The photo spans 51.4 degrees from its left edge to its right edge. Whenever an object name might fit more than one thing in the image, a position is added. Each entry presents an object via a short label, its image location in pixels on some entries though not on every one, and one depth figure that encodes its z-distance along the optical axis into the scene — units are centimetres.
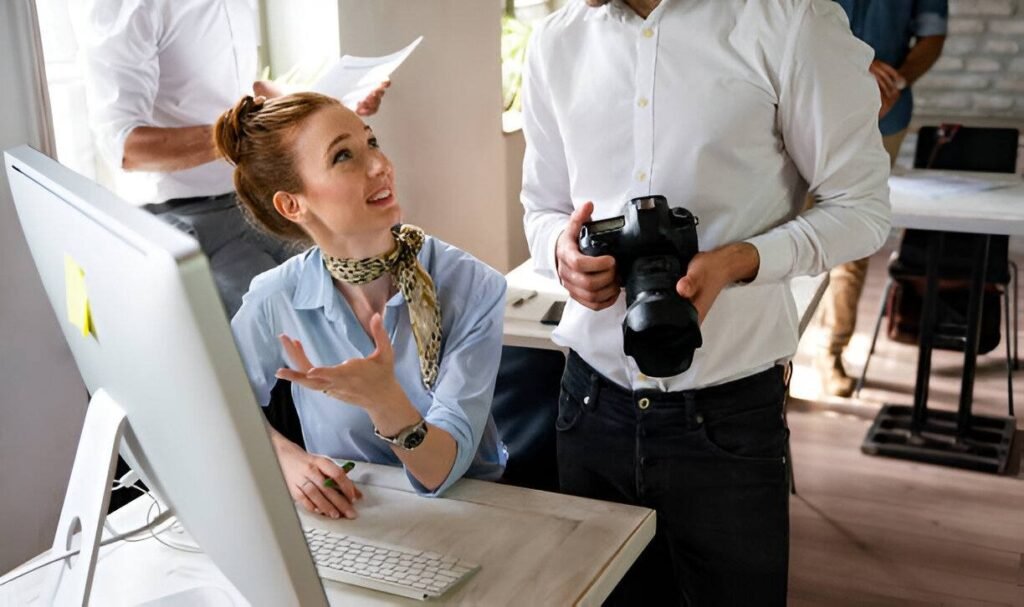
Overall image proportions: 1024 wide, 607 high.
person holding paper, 215
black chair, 352
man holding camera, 135
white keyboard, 121
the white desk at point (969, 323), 293
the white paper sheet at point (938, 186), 318
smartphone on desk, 233
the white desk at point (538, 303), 223
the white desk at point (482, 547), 121
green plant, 425
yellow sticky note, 88
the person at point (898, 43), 347
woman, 158
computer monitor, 69
